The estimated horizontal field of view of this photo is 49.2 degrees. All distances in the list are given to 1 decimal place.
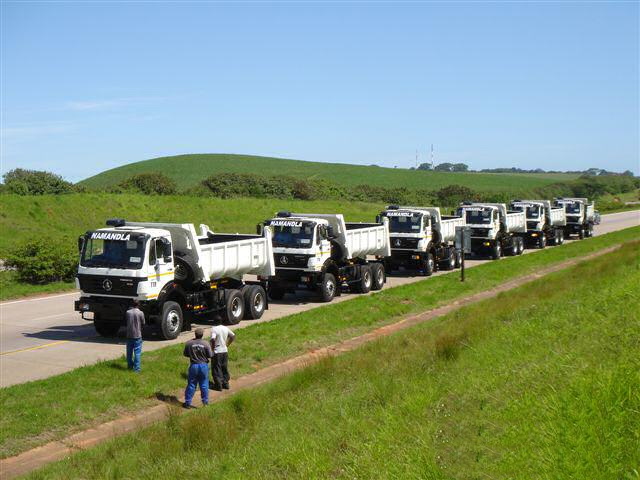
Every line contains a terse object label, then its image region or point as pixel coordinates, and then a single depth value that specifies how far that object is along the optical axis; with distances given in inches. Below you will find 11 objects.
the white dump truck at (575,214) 1919.3
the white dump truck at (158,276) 646.5
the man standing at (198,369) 473.7
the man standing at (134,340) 536.1
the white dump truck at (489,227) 1424.7
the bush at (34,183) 1992.9
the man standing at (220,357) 518.9
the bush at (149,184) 2507.5
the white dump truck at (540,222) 1678.2
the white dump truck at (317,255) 882.1
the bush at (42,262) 1063.5
